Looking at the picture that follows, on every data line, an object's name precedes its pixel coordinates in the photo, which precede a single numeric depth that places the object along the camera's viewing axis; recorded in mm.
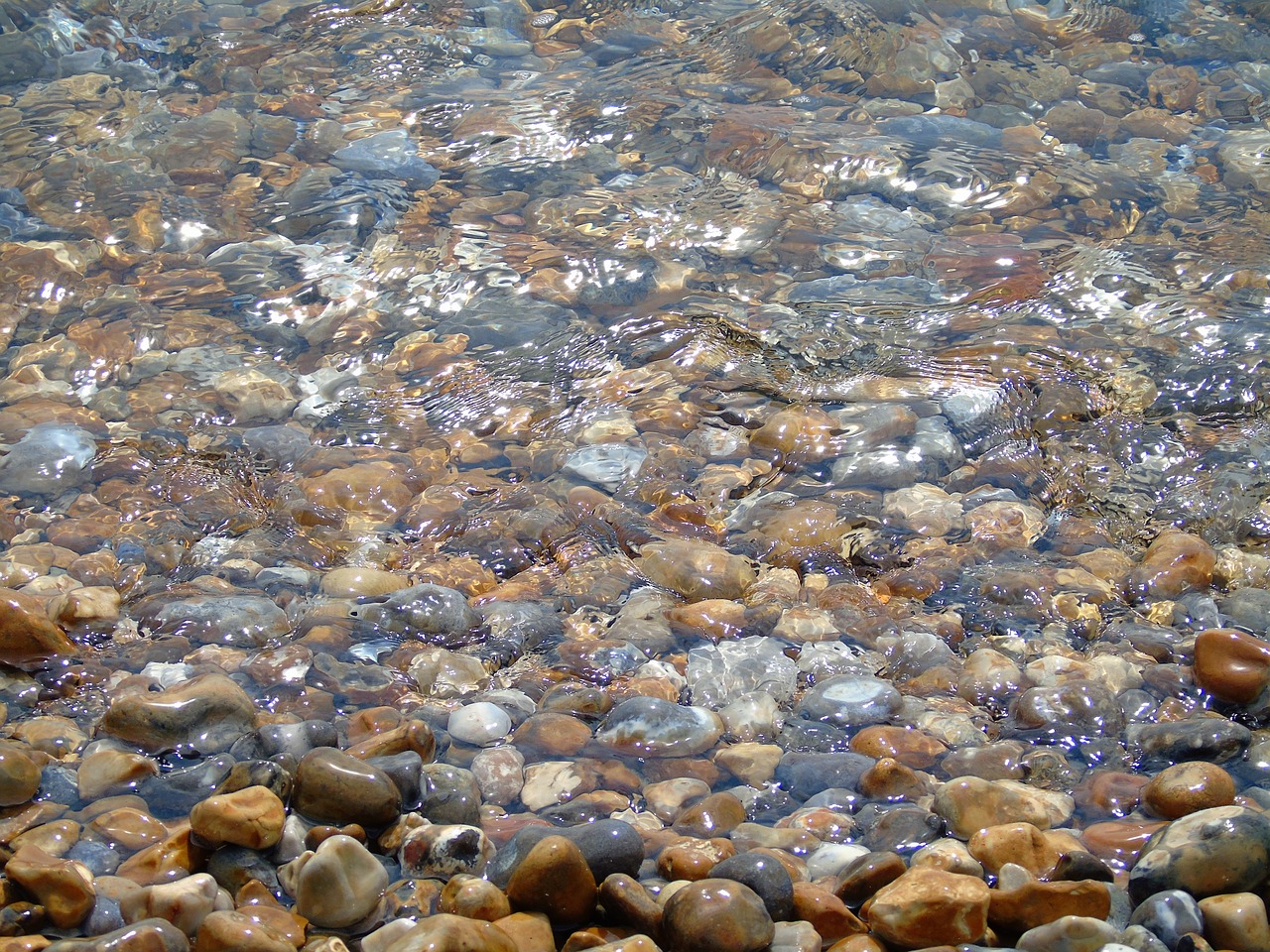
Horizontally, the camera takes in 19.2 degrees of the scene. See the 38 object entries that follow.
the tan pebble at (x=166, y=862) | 1969
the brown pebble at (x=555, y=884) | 1947
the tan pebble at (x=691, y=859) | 1983
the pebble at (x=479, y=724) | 2102
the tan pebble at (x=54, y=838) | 1980
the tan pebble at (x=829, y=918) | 1951
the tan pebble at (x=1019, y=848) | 1985
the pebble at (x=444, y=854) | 1986
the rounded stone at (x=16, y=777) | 2004
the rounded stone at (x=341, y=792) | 1994
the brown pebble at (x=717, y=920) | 1921
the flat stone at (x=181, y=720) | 2063
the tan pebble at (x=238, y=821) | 1971
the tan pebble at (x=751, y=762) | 2086
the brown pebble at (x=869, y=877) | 1963
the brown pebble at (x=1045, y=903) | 1930
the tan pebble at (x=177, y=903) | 1928
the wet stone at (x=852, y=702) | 2129
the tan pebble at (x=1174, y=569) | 2255
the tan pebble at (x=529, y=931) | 1935
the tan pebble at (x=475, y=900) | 1950
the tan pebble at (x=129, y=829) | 1995
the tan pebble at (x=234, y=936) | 1908
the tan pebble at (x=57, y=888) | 1924
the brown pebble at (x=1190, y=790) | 2007
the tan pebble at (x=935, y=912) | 1930
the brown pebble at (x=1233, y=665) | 2108
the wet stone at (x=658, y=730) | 2102
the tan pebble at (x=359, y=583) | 2254
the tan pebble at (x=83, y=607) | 2199
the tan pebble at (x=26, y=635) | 2137
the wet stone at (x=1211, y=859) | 1934
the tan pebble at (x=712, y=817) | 2035
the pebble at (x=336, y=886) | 1944
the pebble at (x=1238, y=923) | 1910
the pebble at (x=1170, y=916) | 1916
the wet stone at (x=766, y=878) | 1949
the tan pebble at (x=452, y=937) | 1901
